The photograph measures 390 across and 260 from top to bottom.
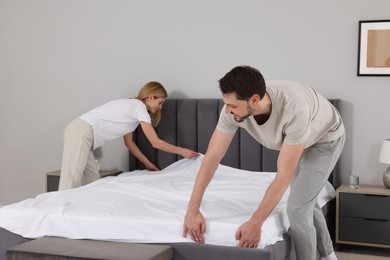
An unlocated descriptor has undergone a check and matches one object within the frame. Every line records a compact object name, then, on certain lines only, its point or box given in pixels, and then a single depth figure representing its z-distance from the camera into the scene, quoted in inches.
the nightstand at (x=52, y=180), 196.5
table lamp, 170.6
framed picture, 177.9
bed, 170.4
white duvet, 121.6
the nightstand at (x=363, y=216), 166.7
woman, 175.0
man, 105.2
